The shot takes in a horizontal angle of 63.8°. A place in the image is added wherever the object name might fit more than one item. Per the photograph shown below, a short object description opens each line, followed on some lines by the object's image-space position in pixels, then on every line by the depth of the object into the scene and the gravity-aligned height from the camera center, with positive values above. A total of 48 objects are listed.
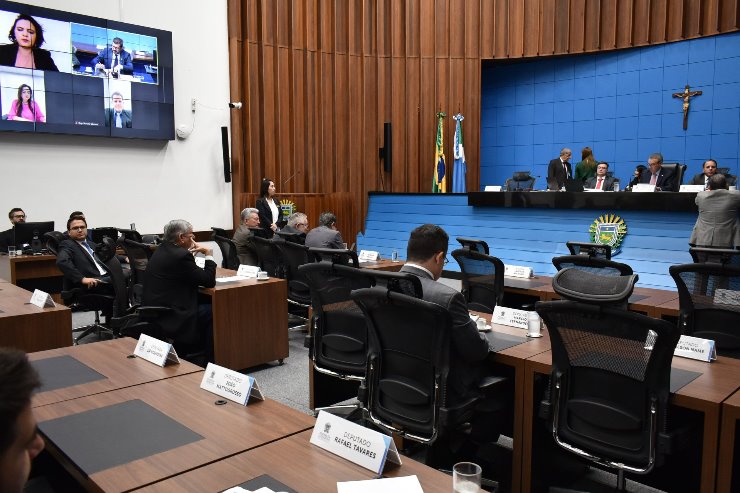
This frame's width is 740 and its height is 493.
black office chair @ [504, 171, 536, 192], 8.81 +0.04
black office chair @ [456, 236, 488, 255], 4.61 -0.47
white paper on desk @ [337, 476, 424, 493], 1.34 -0.69
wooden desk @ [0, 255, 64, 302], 6.47 -0.98
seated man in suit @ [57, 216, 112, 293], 5.35 -0.75
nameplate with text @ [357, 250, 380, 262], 6.15 -0.76
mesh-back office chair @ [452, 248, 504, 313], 4.25 -0.70
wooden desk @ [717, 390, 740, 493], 1.95 -0.85
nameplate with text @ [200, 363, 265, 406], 1.92 -0.67
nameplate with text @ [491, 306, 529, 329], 3.00 -0.68
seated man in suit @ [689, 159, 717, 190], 7.36 +0.16
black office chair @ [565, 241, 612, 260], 4.54 -0.50
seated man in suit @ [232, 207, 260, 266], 6.36 -0.65
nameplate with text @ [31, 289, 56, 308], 3.59 -0.73
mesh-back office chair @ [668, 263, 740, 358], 3.20 -0.65
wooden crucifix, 9.30 +1.36
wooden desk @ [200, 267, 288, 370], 4.36 -1.07
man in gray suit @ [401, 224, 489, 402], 2.36 -0.52
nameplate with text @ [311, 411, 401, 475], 1.46 -0.66
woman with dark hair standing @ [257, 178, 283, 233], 8.04 -0.34
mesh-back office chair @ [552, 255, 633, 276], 3.62 -0.51
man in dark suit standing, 8.70 +0.25
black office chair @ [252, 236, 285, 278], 5.61 -0.72
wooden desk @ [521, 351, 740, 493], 2.00 -0.73
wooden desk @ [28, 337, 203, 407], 2.04 -0.72
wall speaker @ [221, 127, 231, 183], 9.37 +0.51
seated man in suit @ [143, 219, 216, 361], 4.09 -0.71
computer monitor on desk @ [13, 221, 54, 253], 6.70 -0.61
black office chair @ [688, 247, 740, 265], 3.41 -0.42
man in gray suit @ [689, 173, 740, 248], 5.75 -0.28
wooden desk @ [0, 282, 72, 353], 3.32 -0.83
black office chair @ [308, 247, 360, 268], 4.29 -0.54
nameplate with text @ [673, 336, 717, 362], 2.44 -0.68
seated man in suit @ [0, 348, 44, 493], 0.89 -0.37
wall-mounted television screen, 7.34 +1.41
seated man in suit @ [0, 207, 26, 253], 6.98 -0.60
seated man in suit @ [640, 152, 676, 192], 7.27 +0.12
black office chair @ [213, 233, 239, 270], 6.33 -0.76
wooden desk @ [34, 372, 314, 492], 1.46 -0.71
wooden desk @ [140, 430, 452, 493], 1.38 -0.71
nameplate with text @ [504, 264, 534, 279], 4.82 -0.71
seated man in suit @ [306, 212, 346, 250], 5.63 -0.53
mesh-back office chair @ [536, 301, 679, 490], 2.03 -0.72
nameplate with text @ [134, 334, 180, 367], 2.35 -0.68
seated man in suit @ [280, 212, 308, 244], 6.51 -0.45
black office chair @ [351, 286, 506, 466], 2.33 -0.78
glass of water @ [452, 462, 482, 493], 1.31 -0.65
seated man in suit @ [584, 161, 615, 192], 7.84 +0.07
